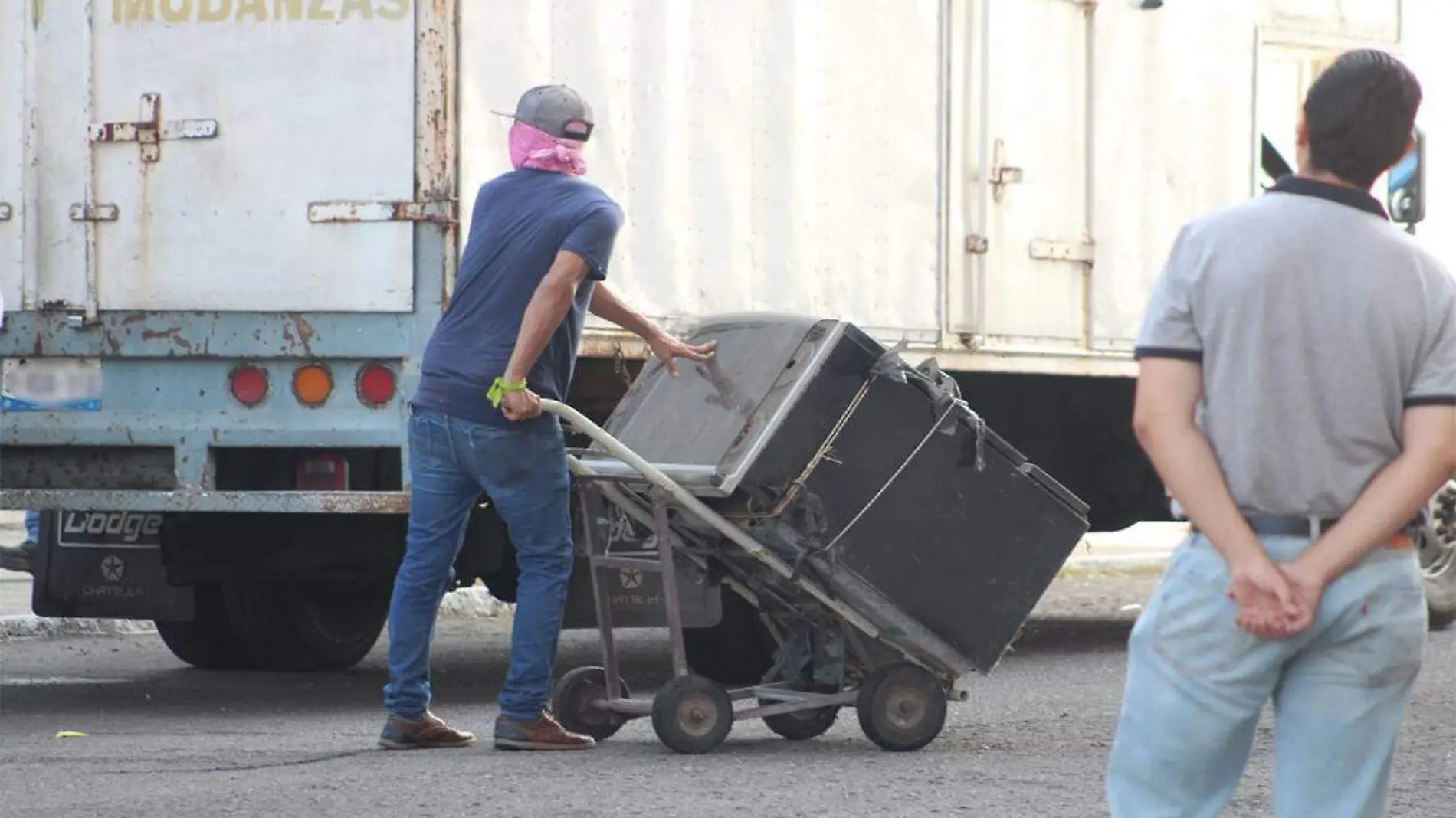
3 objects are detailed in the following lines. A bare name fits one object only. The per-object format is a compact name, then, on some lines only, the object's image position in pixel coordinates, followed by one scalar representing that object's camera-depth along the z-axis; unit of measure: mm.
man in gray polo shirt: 6434
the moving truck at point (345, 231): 15523
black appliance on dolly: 12984
